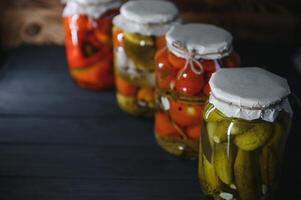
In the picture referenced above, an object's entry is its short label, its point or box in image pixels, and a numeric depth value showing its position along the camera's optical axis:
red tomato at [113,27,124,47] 1.00
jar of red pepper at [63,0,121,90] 1.06
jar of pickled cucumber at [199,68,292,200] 0.78
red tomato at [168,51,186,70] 0.89
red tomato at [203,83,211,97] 0.88
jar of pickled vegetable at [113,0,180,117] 0.97
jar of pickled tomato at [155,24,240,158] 0.88
